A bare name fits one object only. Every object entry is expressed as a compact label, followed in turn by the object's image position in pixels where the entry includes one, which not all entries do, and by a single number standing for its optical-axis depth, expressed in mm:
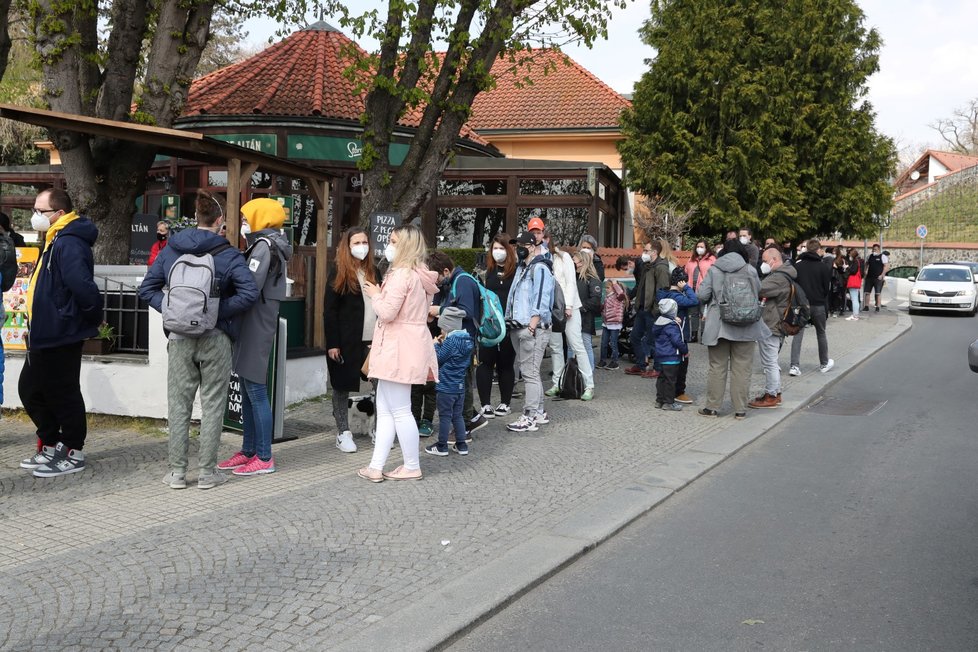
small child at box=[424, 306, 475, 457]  7816
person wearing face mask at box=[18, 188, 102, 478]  6895
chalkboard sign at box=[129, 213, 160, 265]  15984
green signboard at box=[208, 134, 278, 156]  21422
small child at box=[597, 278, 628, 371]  14117
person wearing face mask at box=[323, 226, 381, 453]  7816
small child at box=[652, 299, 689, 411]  10719
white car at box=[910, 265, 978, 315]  28641
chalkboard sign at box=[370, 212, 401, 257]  11211
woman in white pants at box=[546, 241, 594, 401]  10758
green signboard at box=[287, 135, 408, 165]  21438
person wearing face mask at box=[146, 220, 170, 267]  12812
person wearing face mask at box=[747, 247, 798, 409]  11203
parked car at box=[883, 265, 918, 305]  35688
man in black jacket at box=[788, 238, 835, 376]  13836
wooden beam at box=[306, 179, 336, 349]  10484
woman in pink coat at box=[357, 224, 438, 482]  6875
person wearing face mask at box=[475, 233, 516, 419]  9648
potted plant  9273
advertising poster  9641
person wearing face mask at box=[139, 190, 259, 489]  6566
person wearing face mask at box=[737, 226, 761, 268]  16388
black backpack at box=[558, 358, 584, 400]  10977
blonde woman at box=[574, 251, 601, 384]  11984
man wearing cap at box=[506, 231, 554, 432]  9352
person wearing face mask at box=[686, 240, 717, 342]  17198
